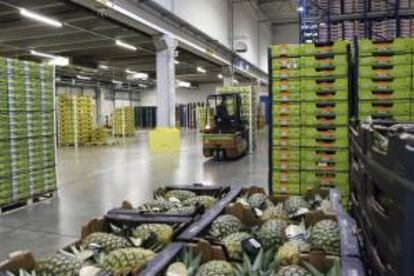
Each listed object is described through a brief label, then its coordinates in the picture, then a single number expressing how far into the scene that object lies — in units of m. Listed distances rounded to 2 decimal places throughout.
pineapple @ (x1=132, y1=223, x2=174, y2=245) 2.15
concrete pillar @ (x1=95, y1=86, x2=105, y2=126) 32.16
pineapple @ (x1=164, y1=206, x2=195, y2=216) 2.50
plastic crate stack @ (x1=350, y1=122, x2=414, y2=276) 0.87
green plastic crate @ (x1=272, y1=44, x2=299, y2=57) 5.86
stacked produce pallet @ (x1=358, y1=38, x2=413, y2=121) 5.37
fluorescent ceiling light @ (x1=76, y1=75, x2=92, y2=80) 29.23
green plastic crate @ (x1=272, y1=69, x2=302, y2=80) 5.86
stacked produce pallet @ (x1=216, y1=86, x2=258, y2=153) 15.50
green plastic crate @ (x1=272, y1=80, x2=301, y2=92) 5.89
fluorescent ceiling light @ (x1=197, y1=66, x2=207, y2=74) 25.77
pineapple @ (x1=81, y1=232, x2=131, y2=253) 2.10
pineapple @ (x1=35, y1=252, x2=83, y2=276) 1.82
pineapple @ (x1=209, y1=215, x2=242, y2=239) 2.30
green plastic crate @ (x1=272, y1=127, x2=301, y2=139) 5.96
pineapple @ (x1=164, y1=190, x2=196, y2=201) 3.15
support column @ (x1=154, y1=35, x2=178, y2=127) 13.57
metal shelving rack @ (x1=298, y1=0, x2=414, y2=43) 7.75
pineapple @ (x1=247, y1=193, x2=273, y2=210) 2.91
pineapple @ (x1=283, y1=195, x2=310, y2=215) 2.78
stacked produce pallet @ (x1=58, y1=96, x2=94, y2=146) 19.25
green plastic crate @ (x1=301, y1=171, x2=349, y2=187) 5.71
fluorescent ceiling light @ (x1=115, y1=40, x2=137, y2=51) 15.84
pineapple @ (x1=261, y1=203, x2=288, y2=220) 2.56
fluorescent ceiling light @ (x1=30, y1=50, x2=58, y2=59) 18.91
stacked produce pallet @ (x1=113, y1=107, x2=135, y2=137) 25.55
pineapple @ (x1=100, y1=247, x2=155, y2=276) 1.85
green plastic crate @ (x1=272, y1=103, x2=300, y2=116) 5.94
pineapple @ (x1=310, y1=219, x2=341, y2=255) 2.07
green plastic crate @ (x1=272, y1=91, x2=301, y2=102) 5.91
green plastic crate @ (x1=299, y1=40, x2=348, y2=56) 5.66
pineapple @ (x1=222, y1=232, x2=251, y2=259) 2.05
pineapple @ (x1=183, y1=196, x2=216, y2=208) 2.91
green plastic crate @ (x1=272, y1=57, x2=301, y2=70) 5.85
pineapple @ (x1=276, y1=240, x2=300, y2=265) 1.89
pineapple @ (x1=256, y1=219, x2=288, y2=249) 2.15
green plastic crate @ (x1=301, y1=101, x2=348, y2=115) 5.72
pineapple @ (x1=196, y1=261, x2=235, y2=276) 1.74
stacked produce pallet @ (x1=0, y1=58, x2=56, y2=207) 6.66
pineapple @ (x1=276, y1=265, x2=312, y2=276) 1.70
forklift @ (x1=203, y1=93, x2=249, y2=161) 13.01
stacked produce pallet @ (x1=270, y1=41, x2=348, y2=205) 5.71
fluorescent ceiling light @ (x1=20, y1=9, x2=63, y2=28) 11.34
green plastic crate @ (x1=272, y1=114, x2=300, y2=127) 5.96
